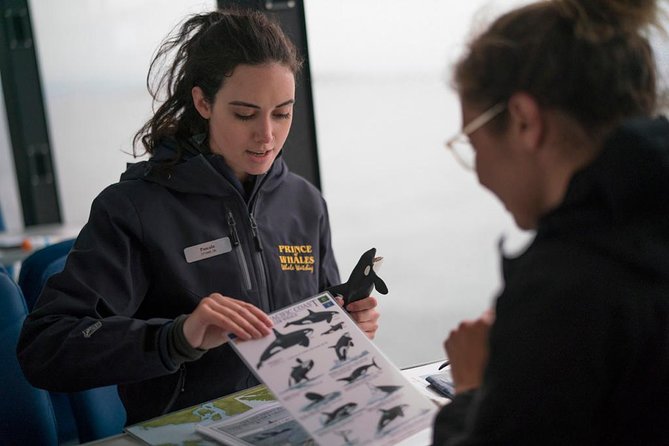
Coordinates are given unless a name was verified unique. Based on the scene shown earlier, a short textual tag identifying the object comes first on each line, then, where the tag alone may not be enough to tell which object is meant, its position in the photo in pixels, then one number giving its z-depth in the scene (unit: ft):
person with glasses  2.58
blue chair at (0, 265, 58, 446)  5.41
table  4.17
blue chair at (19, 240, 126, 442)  5.91
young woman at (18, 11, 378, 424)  4.80
